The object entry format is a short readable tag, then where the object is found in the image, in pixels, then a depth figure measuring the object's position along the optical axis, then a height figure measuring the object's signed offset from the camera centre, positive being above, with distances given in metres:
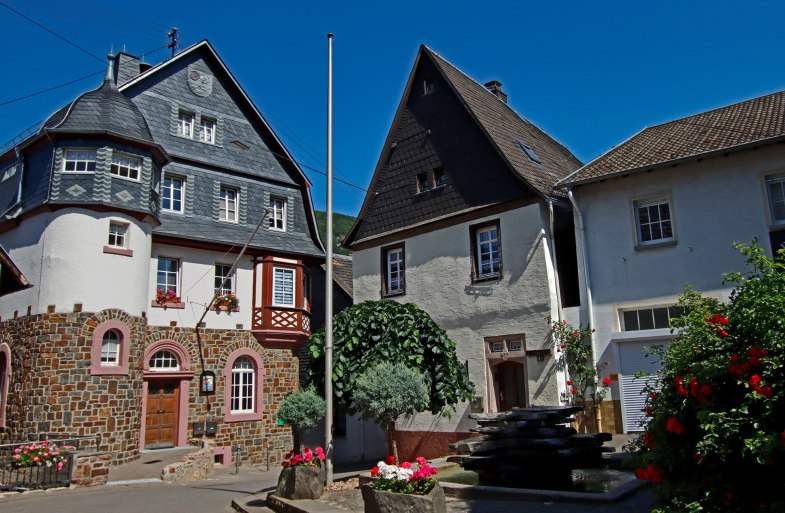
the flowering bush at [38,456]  14.67 -0.94
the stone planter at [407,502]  8.00 -1.19
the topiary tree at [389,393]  13.14 +0.21
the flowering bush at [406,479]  8.34 -0.94
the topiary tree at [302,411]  14.04 -0.10
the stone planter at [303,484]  11.25 -1.30
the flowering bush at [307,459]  11.71 -0.92
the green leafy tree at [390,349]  15.27 +1.24
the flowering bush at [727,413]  4.79 -0.14
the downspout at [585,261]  16.89 +3.46
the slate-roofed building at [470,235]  18.02 +4.94
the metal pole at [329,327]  12.12 +1.47
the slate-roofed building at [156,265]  18.22 +4.48
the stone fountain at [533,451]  10.86 -0.84
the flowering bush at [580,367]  16.39 +0.77
